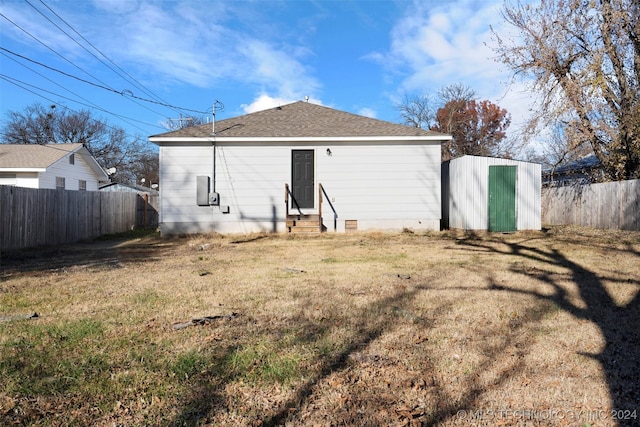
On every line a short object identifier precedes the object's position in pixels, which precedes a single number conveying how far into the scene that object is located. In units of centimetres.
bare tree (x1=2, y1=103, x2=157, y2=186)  3641
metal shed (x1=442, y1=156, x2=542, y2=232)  1251
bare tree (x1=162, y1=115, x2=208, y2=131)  2397
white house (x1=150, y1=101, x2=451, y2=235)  1277
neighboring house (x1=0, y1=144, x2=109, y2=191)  1950
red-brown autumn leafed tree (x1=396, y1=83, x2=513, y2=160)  3272
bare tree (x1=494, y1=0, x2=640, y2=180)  1337
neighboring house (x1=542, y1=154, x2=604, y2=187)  1717
